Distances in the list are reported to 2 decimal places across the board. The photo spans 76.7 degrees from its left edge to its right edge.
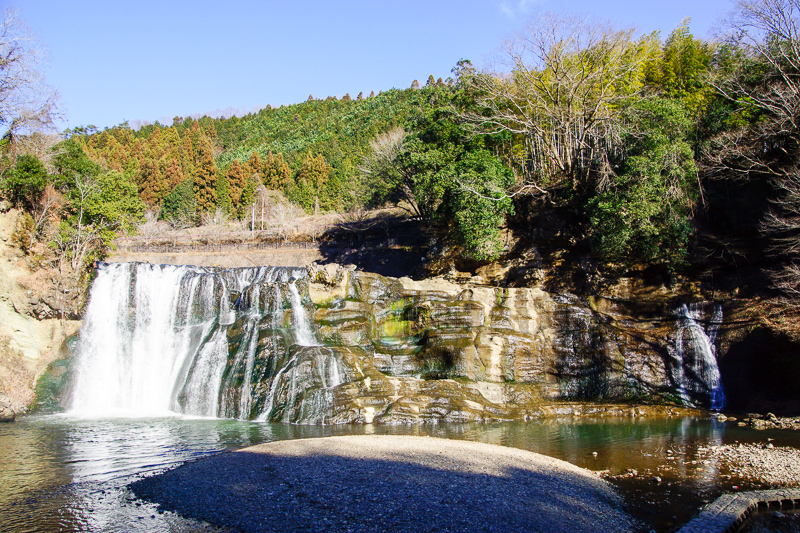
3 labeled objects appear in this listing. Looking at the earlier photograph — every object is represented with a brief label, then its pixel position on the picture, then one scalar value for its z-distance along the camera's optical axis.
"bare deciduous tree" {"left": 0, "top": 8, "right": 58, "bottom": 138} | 21.27
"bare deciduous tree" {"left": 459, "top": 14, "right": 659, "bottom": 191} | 27.72
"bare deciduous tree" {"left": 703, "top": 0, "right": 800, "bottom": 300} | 19.89
